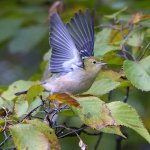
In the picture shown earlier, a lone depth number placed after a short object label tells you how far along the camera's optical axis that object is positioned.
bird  5.36
